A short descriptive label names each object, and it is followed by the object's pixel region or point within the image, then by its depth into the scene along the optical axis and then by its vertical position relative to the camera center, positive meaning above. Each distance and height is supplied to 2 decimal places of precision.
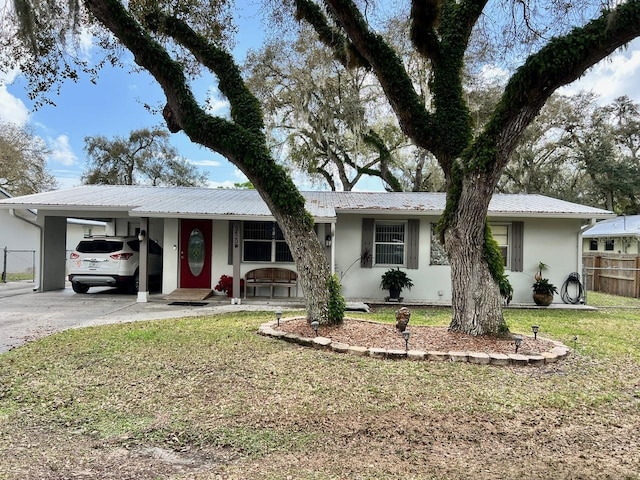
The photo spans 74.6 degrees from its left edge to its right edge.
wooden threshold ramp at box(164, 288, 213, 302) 10.22 -1.09
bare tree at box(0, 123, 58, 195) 24.73 +5.34
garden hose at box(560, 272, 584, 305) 11.15 -0.90
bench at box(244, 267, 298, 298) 10.85 -0.66
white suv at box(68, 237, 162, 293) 10.94 -0.30
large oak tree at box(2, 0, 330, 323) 6.34 +2.25
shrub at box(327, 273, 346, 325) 6.45 -0.78
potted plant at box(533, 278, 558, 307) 10.61 -0.94
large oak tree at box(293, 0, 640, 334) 5.02 +1.96
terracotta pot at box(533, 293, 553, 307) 10.60 -1.11
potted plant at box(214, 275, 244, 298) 11.13 -0.88
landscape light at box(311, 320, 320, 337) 5.93 -1.04
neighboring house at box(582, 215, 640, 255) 17.33 +0.84
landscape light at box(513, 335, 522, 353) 5.21 -1.07
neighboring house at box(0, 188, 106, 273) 18.77 +0.49
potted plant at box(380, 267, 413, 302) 10.81 -0.76
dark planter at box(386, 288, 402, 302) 10.85 -1.08
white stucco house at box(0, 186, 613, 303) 11.17 +0.24
